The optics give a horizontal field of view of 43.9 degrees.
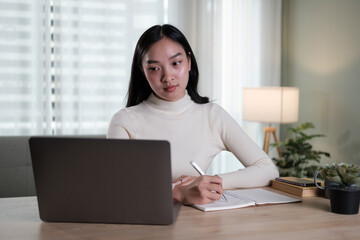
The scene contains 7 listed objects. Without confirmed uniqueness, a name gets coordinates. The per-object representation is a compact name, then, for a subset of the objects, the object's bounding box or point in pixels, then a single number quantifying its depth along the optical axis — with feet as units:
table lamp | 10.87
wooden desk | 3.35
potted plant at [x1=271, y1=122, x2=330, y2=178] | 10.68
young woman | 5.47
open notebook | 4.13
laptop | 3.42
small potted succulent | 4.02
